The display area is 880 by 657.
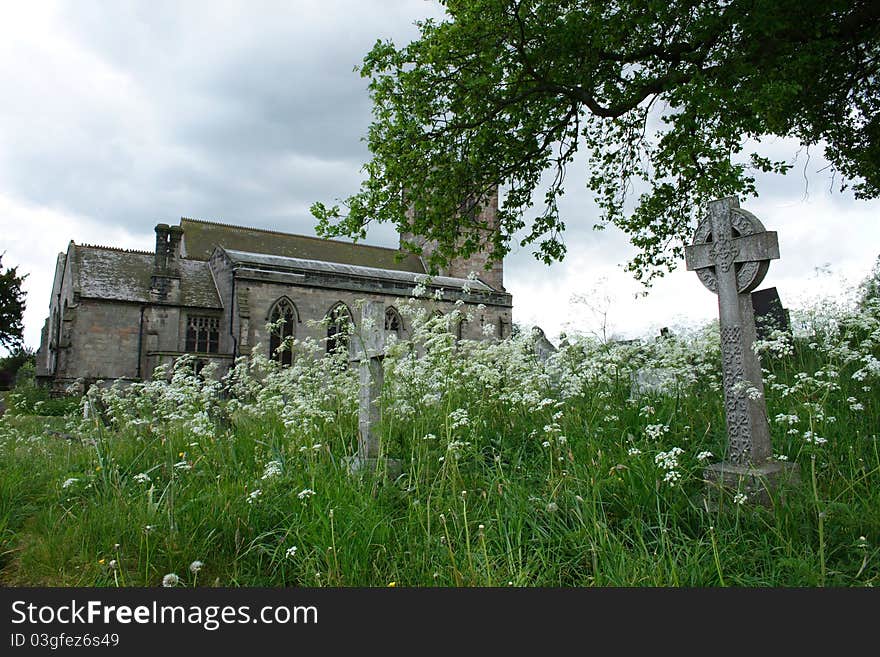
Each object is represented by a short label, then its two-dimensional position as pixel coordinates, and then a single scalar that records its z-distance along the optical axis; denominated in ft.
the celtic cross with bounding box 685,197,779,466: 14.29
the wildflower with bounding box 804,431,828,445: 11.13
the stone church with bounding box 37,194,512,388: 87.76
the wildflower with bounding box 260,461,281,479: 12.71
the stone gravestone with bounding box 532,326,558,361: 20.44
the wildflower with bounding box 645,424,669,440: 12.80
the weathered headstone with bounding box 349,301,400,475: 16.71
